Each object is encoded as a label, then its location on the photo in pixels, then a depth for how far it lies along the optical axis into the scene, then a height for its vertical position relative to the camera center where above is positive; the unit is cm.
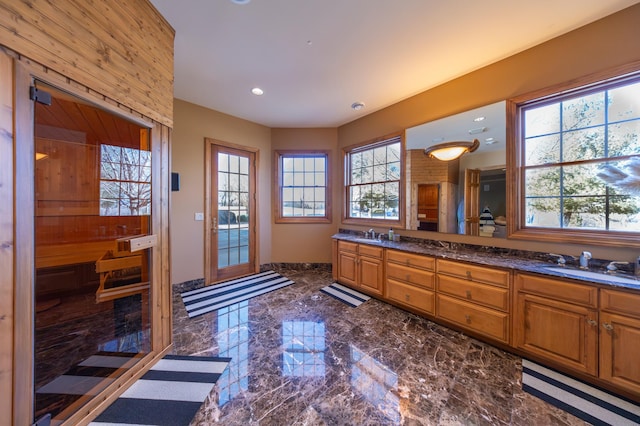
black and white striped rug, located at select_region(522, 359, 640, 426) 147 -134
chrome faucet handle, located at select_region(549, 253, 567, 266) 212 -46
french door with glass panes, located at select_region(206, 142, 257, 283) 392 -3
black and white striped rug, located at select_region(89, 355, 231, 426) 144 -133
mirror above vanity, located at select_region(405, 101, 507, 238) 257 +44
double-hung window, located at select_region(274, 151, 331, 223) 475 +48
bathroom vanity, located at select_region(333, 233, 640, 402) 162 -85
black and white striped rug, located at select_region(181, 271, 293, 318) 306 -128
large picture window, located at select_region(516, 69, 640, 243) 194 +51
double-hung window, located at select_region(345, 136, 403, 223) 372 +56
